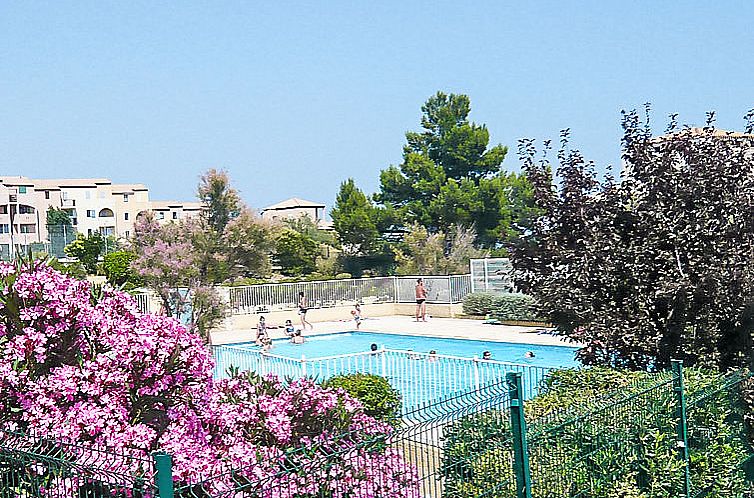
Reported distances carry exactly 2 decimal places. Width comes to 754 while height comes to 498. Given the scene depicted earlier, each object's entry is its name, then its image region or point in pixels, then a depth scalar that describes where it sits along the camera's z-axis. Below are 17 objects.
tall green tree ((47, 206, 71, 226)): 68.44
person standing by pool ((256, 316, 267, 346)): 23.32
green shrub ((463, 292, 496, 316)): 27.58
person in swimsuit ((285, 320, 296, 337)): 24.90
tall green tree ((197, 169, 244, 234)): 32.19
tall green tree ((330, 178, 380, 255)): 42.47
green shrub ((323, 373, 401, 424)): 9.45
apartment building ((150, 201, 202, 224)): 81.31
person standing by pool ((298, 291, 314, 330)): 27.57
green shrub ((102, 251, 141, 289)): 29.61
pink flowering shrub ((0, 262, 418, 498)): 4.41
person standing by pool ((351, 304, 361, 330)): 27.61
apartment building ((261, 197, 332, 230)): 82.44
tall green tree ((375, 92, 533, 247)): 43.47
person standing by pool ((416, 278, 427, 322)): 29.27
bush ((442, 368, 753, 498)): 4.96
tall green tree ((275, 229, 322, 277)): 40.19
